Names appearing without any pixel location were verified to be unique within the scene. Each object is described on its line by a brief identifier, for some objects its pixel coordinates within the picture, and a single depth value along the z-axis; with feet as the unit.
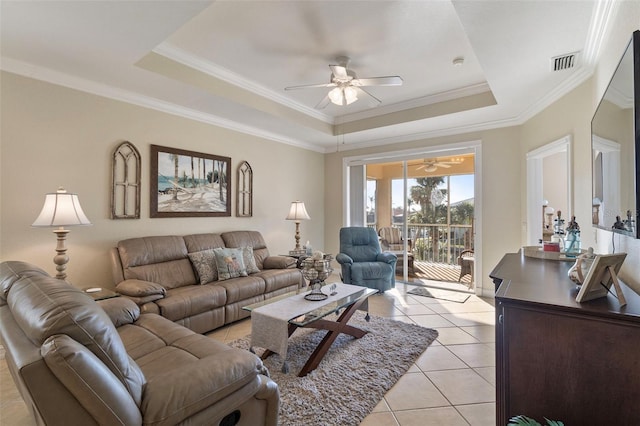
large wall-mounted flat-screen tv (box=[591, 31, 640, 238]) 3.89
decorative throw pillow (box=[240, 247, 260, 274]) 12.54
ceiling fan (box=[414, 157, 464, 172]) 19.63
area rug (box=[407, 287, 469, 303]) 14.07
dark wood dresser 3.57
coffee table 7.63
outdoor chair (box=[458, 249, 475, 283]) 16.16
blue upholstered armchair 14.40
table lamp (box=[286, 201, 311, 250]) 15.43
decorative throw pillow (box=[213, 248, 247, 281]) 11.47
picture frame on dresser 3.96
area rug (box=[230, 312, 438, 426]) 6.20
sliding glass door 18.30
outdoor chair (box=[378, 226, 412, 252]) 19.10
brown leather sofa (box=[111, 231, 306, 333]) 8.93
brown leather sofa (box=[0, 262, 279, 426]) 2.97
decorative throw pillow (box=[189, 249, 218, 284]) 11.18
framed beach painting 11.68
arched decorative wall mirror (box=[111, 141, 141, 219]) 10.49
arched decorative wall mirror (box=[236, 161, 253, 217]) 14.65
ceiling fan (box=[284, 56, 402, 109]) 9.23
